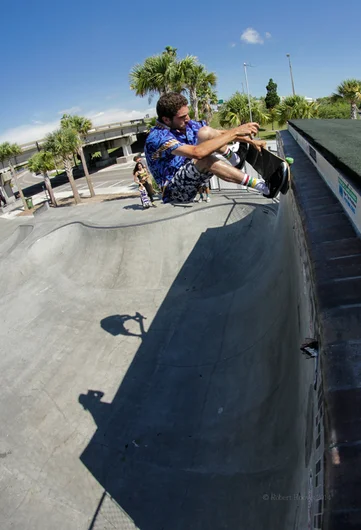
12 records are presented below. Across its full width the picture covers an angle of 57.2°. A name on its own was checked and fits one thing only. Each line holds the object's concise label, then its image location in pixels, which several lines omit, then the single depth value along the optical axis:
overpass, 56.16
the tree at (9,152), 36.33
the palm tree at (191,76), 21.20
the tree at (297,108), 28.36
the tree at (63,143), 30.27
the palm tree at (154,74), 20.75
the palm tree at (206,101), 27.87
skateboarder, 4.24
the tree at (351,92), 28.95
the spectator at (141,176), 16.69
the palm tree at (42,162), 32.28
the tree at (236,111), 30.30
